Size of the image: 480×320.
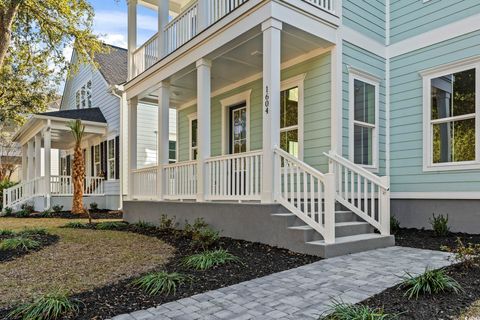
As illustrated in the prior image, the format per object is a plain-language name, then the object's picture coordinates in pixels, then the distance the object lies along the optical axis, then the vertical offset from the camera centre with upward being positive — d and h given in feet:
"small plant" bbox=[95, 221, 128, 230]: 28.99 -5.30
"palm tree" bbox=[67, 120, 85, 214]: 40.65 -1.34
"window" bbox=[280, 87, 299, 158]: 24.93 +2.89
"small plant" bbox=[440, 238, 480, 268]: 12.89 -3.55
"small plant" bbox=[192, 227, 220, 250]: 18.49 -4.06
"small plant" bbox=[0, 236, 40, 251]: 19.26 -4.55
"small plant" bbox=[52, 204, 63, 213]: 43.79 -5.82
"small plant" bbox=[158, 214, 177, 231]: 25.48 -4.47
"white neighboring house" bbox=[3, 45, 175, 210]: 45.14 +2.56
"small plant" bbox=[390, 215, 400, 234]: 23.24 -4.14
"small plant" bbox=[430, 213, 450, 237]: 20.63 -3.76
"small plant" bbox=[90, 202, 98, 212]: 46.11 -5.77
